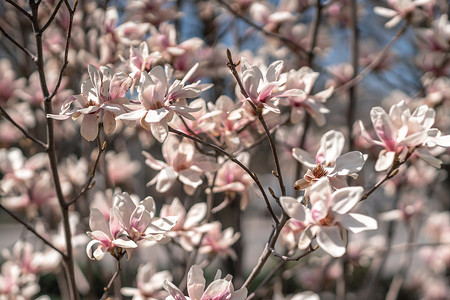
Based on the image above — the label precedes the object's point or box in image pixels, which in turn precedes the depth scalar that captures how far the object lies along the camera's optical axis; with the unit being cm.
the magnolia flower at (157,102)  121
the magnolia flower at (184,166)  134
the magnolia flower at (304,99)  135
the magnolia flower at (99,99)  122
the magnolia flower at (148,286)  141
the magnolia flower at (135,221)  122
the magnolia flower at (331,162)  120
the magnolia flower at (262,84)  122
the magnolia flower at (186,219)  139
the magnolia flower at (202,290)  118
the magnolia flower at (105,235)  121
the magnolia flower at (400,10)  159
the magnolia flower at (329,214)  115
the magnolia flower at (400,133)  124
